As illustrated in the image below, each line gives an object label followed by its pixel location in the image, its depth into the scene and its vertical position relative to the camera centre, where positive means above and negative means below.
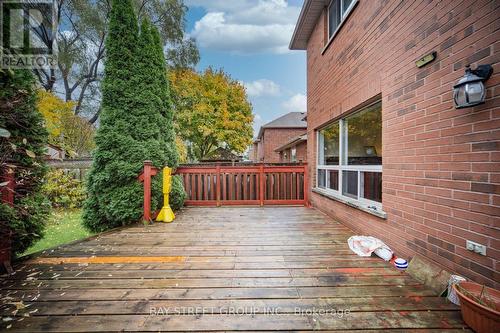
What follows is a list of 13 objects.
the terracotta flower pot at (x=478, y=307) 1.44 -0.96
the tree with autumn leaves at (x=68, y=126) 7.82 +2.13
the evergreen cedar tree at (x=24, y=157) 2.38 +0.14
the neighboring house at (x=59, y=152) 10.02 +0.81
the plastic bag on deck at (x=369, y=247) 2.73 -1.04
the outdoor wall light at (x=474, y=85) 1.68 +0.62
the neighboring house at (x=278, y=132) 23.30 +3.65
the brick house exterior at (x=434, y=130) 1.69 +0.33
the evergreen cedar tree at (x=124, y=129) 4.37 +0.81
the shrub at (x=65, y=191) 7.00 -0.69
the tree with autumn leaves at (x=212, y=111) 17.04 +4.53
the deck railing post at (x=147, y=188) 4.43 -0.39
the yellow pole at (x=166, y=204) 4.64 -0.76
